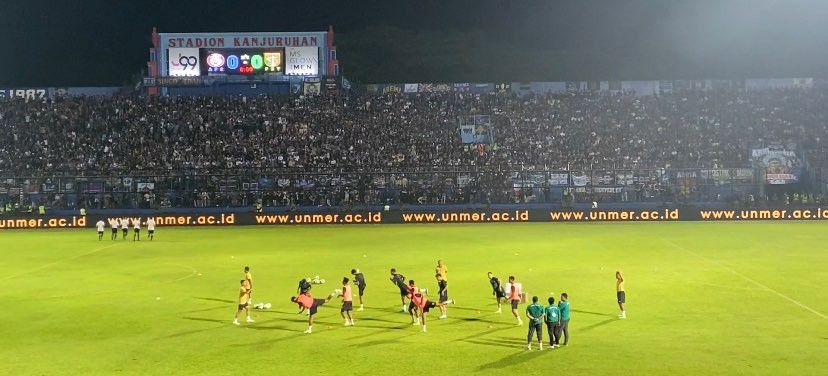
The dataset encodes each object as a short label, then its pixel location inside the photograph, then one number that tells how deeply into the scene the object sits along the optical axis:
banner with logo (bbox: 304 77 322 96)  86.31
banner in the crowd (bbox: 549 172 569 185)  71.31
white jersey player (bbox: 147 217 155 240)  52.25
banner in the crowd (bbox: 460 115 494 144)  81.44
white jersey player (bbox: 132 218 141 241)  51.50
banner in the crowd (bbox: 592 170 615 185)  70.50
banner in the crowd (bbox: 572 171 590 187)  70.69
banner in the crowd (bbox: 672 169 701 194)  69.81
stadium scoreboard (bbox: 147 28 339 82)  83.69
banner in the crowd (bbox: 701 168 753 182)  69.81
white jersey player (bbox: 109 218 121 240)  52.72
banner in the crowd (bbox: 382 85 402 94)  92.97
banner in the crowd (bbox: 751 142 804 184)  73.12
